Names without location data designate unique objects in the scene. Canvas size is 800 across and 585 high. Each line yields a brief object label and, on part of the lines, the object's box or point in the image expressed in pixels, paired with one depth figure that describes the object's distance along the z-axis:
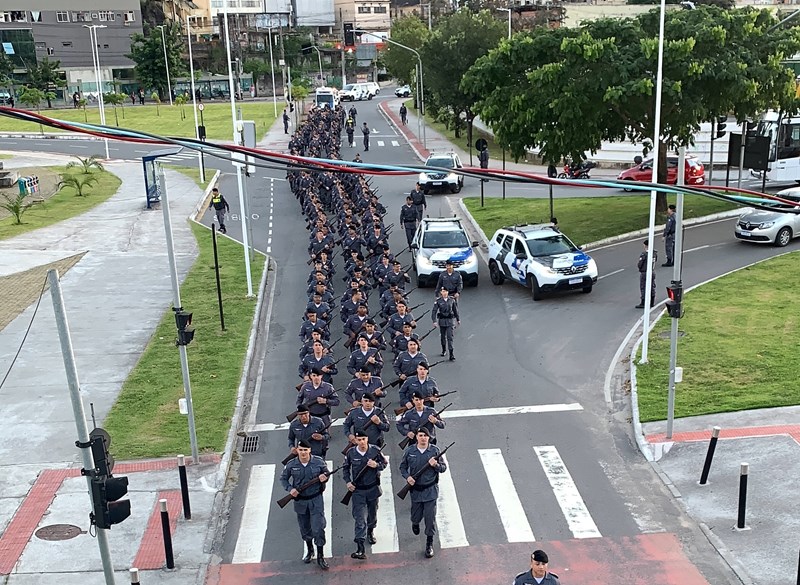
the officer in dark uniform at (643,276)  19.96
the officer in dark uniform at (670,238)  22.65
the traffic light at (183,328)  13.16
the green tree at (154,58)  87.75
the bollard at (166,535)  10.72
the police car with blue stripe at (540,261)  21.30
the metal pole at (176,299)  13.05
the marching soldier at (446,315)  17.41
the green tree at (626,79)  24.75
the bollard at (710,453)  12.23
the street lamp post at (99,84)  52.69
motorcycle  35.34
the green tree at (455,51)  50.00
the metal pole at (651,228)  16.05
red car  33.75
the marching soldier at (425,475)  10.80
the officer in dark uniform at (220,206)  30.17
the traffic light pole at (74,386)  8.65
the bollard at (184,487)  11.87
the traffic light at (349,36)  46.66
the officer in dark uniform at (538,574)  8.48
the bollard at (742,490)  11.11
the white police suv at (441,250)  22.81
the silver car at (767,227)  24.64
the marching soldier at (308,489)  10.62
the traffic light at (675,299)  13.77
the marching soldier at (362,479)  10.92
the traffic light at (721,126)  29.60
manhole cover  11.78
